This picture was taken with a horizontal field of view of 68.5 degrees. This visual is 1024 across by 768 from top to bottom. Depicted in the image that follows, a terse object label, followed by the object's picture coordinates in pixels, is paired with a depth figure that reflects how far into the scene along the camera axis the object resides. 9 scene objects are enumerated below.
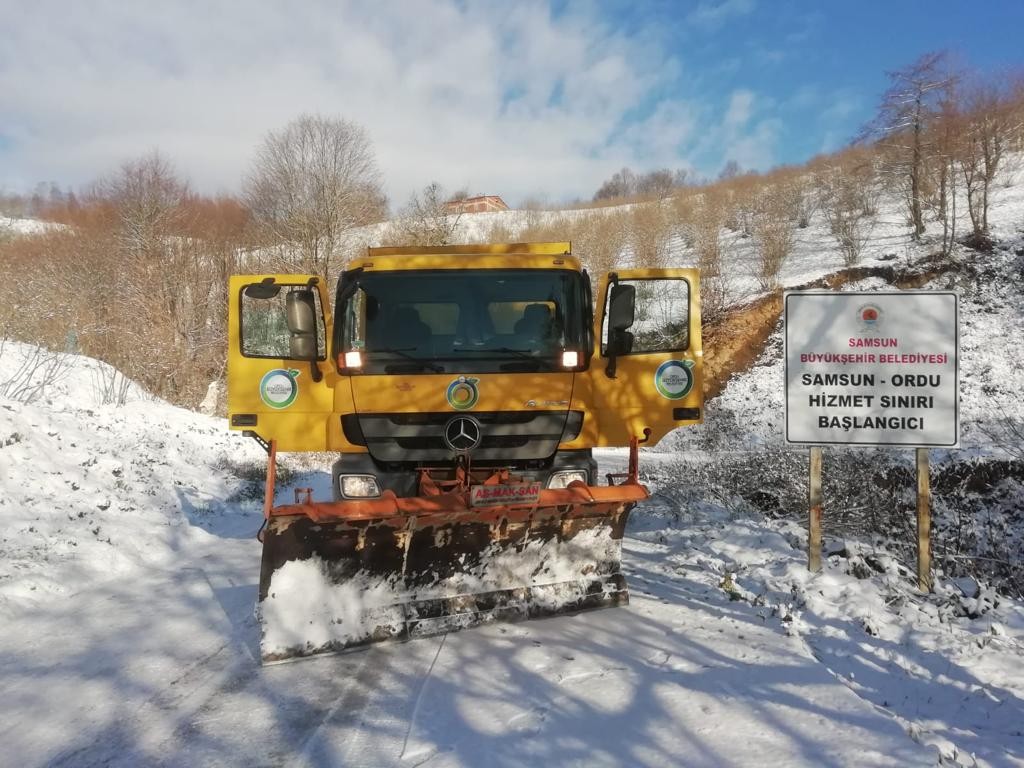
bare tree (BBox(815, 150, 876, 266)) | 30.98
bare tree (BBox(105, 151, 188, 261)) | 29.05
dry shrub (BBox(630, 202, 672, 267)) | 40.62
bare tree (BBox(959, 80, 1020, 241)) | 27.77
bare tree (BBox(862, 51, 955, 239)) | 29.72
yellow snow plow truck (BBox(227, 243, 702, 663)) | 4.81
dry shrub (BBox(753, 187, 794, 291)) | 32.12
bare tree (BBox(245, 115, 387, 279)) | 30.59
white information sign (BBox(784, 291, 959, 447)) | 5.69
